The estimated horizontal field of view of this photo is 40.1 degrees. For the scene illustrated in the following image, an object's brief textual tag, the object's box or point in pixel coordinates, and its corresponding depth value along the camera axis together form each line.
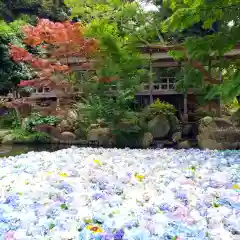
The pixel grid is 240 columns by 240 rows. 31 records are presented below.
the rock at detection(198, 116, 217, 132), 9.44
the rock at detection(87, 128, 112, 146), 10.07
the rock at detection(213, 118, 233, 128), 9.59
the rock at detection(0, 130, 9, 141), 12.10
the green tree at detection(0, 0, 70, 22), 17.48
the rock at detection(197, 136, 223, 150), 8.35
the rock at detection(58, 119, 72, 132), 11.16
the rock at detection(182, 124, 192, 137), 10.73
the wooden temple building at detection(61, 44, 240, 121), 11.43
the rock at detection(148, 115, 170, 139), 10.19
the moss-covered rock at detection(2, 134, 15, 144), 11.58
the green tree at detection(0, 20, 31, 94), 12.68
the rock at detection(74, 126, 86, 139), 10.60
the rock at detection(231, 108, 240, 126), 9.79
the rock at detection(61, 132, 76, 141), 10.89
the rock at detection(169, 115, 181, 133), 10.45
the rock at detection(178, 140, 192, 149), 9.59
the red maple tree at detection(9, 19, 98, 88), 9.62
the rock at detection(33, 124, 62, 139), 11.25
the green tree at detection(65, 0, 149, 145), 8.41
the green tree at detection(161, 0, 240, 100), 4.60
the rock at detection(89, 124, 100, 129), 10.37
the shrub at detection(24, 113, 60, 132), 11.45
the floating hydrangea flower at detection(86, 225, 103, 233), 2.21
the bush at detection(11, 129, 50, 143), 11.39
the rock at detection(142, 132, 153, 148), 9.80
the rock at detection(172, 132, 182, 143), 10.09
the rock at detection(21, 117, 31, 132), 11.86
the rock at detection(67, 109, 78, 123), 10.98
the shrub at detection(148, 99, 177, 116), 10.31
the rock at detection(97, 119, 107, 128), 10.19
